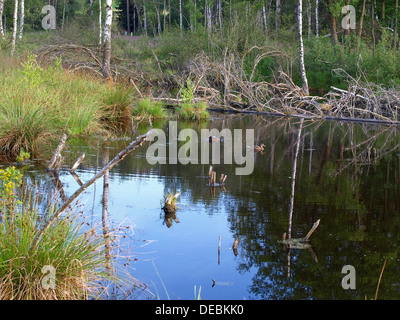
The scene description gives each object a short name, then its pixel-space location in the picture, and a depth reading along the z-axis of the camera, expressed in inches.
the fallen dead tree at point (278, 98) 837.2
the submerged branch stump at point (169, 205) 300.4
